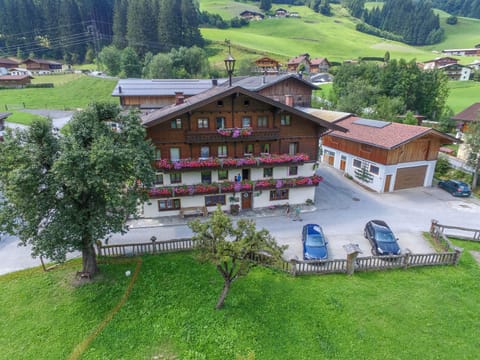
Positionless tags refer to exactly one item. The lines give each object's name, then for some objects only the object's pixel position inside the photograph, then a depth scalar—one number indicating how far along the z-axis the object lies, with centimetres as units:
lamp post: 2134
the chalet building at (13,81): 7688
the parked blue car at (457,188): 2848
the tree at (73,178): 1258
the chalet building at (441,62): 10350
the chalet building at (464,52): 13275
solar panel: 3212
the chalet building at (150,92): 4247
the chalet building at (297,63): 9474
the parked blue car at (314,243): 1750
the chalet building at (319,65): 10088
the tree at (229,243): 1214
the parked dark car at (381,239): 1814
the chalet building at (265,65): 8181
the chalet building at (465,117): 4401
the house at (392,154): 2833
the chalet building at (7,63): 9285
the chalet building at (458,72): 9162
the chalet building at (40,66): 9831
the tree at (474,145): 2784
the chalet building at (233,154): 2211
